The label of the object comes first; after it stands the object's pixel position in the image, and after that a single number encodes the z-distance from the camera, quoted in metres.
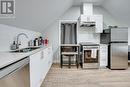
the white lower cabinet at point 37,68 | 1.21
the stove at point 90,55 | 2.93
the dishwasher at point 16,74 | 0.68
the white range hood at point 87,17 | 3.18
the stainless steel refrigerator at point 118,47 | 2.86
